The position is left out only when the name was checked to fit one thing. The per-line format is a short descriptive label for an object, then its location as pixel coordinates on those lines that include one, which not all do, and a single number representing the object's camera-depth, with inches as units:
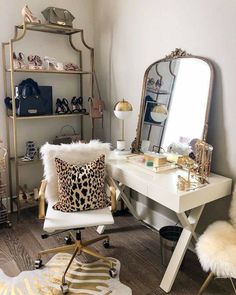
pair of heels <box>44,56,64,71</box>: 119.4
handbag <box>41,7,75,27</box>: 112.7
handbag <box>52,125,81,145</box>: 128.1
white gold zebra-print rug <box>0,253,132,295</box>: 77.5
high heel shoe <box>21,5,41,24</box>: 107.0
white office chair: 78.7
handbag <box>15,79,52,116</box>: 113.5
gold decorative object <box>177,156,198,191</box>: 75.4
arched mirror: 87.9
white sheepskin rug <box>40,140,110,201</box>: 89.8
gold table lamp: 104.0
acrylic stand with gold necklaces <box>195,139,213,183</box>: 80.9
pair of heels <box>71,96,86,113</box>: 130.8
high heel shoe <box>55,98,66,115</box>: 126.0
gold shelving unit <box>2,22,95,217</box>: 110.4
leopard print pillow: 85.3
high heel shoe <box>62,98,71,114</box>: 127.9
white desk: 73.6
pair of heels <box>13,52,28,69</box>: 111.1
